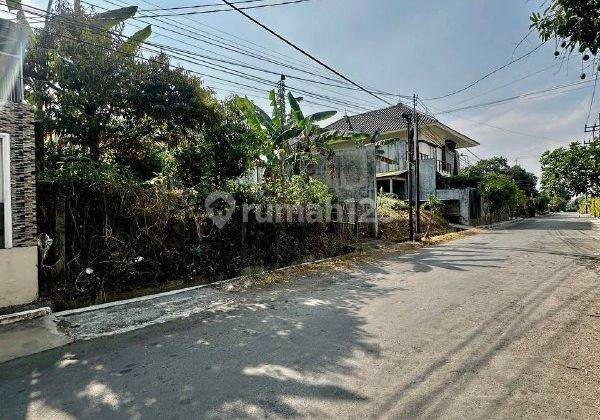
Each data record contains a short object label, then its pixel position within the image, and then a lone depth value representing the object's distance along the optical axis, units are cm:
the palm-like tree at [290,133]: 1125
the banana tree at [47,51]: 803
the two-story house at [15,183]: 544
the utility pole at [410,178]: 1494
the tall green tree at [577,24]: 375
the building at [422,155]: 2472
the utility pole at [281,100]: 1218
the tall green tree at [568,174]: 4006
